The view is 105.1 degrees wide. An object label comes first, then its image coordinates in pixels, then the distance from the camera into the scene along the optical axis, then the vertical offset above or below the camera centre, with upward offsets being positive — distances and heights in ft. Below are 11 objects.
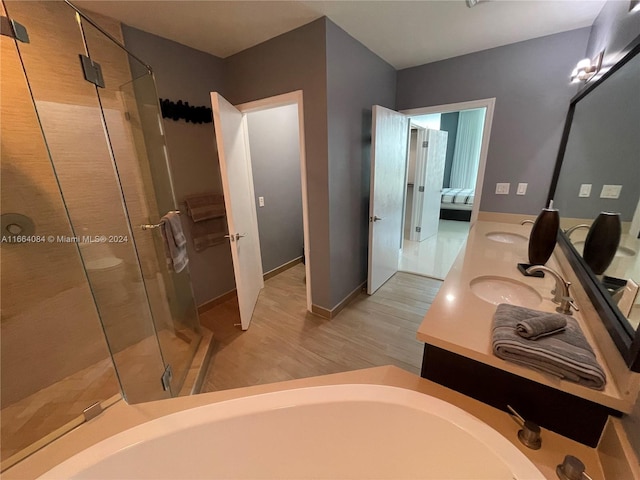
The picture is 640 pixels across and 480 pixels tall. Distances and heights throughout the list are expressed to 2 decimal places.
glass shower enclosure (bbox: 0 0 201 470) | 4.35 -0.96
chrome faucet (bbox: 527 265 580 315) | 3.14 -1.62
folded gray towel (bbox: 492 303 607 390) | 2.09 -1.65
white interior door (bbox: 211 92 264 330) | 6.16 -0.62
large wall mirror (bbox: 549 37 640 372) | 2.48 -0.33
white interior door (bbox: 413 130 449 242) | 13.67 -0.67
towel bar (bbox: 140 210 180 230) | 6.16 -1.20
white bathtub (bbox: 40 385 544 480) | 2.56 -2.92
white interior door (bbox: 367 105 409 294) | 7.92 -0.68
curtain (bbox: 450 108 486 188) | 20.42 +1.73
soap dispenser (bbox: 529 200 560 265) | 4.39 -1.22
